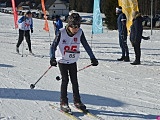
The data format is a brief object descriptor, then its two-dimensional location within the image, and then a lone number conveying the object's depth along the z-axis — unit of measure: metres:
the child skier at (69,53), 5.88
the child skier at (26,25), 13.88
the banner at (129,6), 12.09
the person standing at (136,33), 11.33
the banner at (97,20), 13.73
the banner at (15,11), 16.19
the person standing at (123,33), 12.08
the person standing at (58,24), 14.95
